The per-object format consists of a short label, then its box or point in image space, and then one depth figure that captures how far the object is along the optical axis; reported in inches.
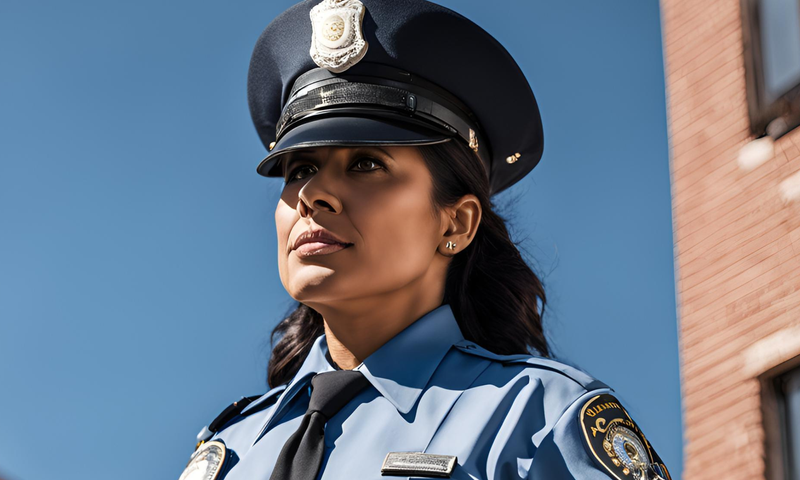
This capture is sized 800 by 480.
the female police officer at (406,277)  102.0
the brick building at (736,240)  248.5
